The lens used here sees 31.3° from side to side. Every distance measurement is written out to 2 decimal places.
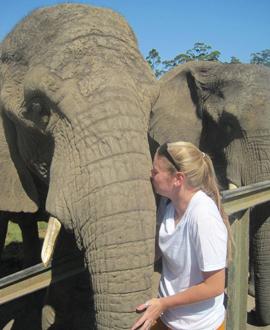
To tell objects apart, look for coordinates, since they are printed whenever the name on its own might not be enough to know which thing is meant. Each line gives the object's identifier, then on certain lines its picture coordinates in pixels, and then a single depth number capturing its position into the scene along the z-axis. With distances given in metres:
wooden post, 2.66
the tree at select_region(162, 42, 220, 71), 15.54
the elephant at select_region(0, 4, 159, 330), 1.75
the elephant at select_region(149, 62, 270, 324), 3.83
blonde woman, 1.78
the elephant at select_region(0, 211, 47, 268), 3.84
